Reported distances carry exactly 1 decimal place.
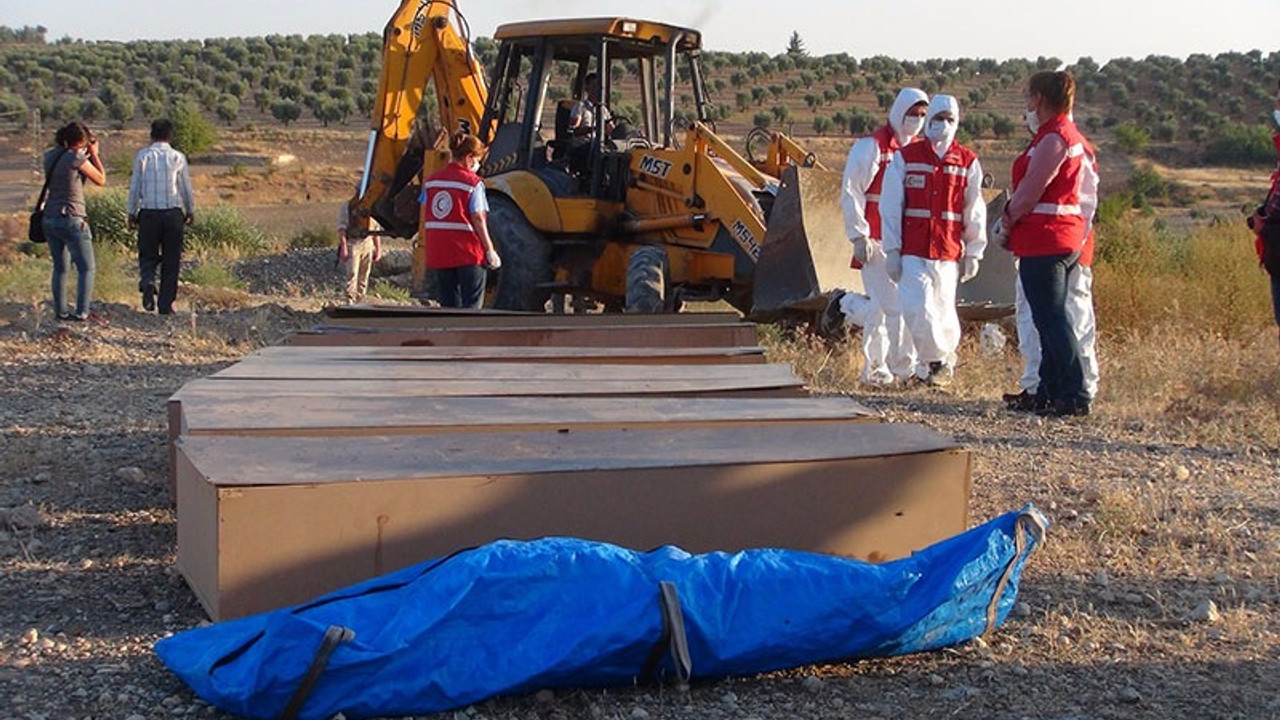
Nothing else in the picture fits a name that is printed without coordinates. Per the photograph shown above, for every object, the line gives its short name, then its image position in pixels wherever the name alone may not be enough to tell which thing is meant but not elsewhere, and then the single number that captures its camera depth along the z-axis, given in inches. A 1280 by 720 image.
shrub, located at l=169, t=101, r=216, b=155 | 1549.0
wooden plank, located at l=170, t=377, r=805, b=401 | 233.1
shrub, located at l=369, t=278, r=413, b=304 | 647.8
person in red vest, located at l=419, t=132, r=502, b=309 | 405.7
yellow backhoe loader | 410.0
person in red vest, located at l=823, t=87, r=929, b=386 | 367.6
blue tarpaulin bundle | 142.3
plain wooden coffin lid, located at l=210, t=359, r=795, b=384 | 248.8
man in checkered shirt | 497.4
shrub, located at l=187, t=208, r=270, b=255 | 832.9
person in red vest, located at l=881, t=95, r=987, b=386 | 355.3
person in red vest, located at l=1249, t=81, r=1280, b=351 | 310.0
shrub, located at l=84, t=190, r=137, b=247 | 834.2
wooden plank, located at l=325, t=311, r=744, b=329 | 315.3
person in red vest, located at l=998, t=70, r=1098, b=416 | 323.6
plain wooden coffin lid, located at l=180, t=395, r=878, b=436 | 205.0
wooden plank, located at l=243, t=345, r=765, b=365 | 272.4
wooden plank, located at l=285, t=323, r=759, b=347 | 297.0
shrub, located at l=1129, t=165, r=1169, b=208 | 1435.8
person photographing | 460.4
